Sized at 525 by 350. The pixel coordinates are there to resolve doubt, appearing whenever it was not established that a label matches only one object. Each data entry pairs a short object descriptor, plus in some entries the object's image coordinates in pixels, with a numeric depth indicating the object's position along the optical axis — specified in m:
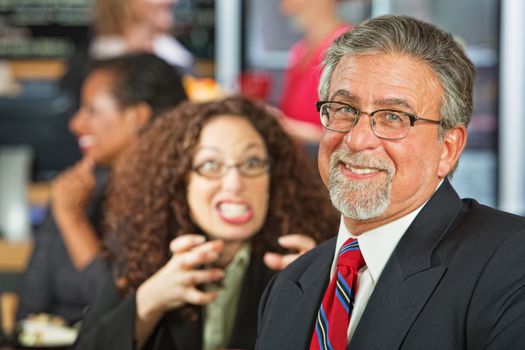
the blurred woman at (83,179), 5.20
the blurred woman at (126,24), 7.81
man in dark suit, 2.36
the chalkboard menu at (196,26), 9.84
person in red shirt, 6.48
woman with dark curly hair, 3.57
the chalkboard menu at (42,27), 9.85
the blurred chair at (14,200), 7.81
